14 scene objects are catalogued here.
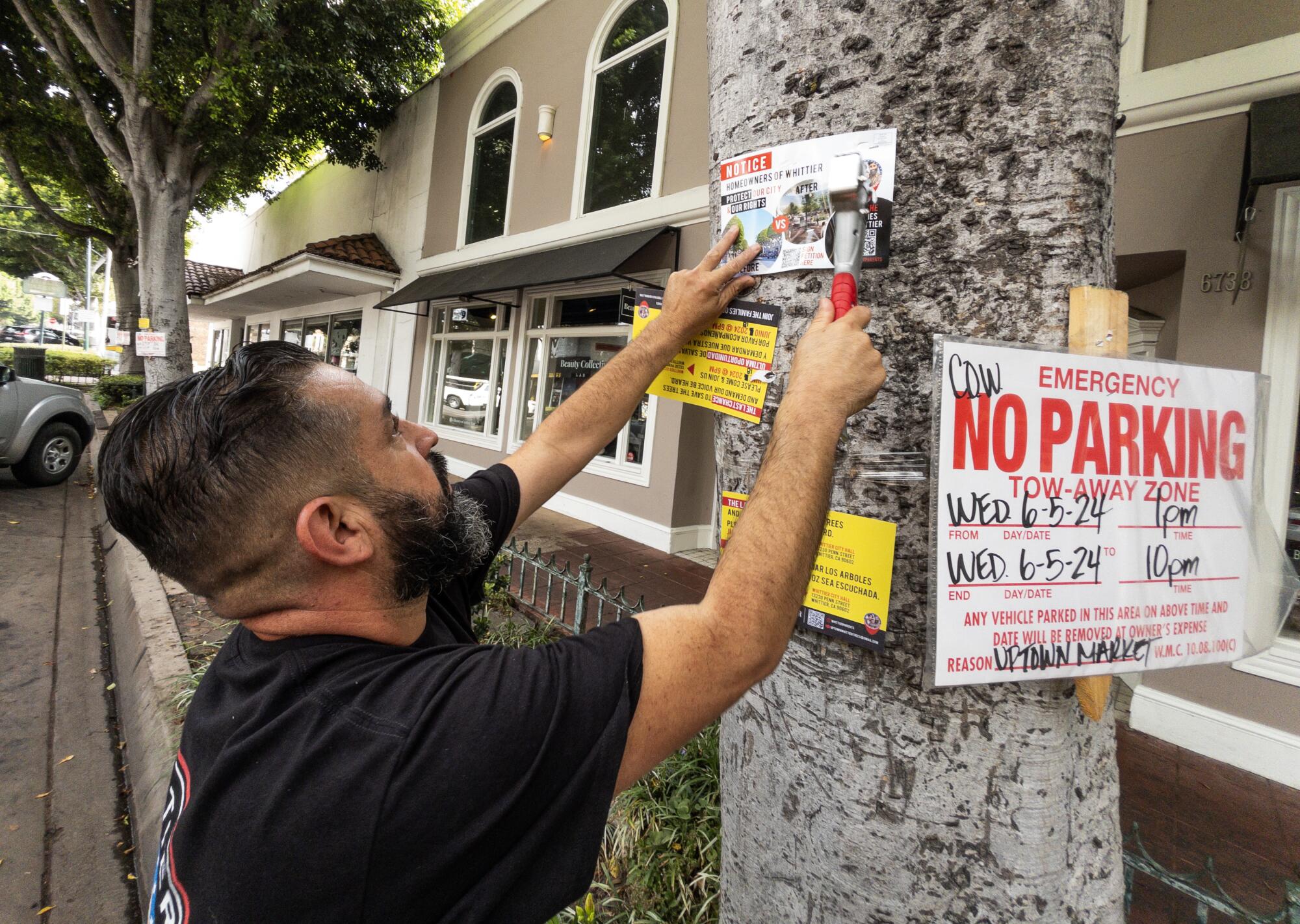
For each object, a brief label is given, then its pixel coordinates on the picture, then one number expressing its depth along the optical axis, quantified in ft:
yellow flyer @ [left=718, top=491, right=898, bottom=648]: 3.62
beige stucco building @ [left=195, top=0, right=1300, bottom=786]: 11.35
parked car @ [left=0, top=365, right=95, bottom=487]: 24.99
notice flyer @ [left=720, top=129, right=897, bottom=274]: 3.66
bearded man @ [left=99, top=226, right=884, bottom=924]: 2.79
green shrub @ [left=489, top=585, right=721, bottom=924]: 7.14
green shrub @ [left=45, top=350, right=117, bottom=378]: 76.07
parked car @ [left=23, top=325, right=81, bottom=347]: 115.96
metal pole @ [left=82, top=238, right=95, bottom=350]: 103.35
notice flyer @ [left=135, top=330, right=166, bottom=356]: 32.04
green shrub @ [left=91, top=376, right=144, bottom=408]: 46.21
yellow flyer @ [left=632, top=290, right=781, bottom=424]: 4.16
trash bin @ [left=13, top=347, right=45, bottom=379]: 35.38
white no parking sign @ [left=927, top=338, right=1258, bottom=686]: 3.31
